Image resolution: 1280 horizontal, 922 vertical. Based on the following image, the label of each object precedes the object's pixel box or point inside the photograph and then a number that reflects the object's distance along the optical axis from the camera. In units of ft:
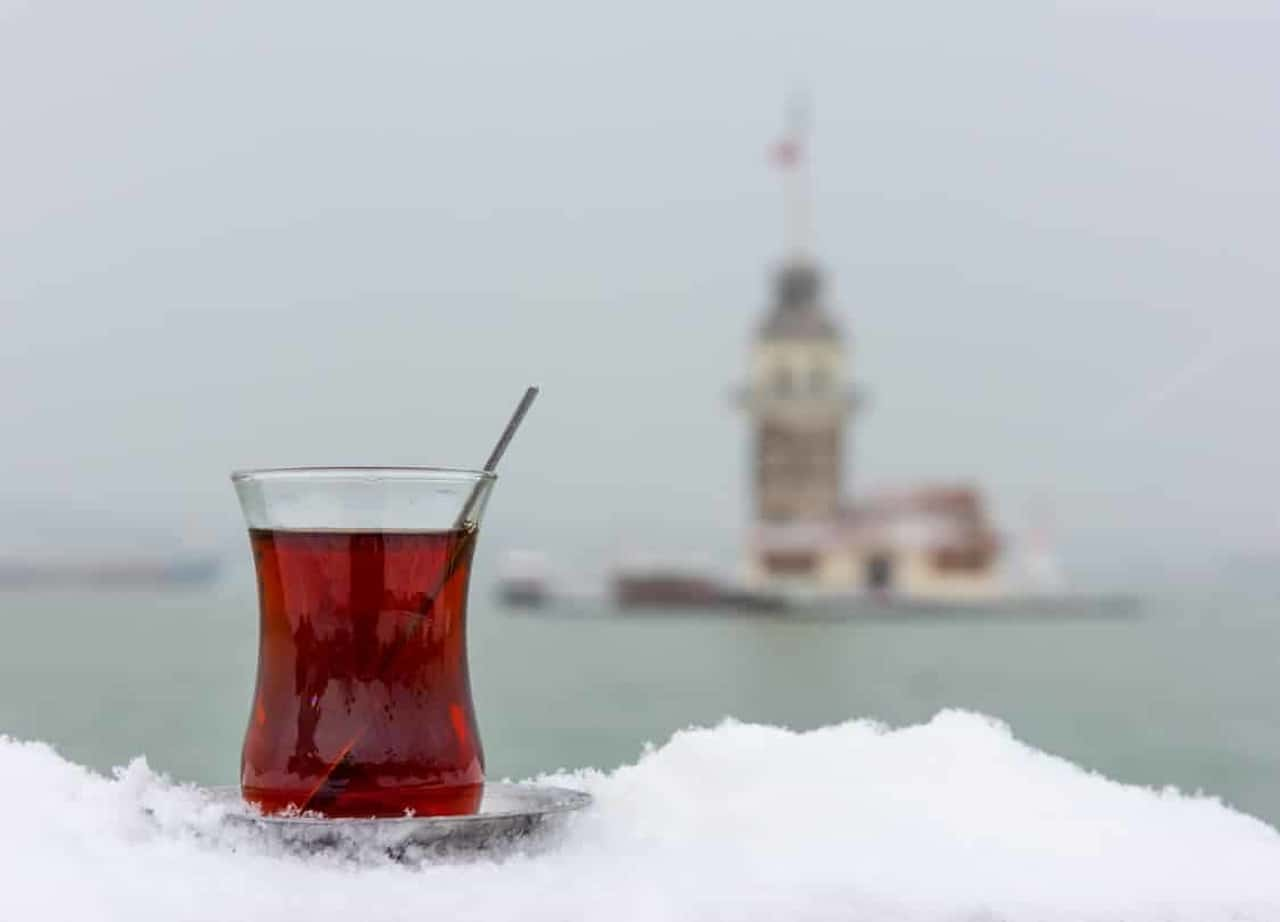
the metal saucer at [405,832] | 2.04
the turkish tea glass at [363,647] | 2.15
